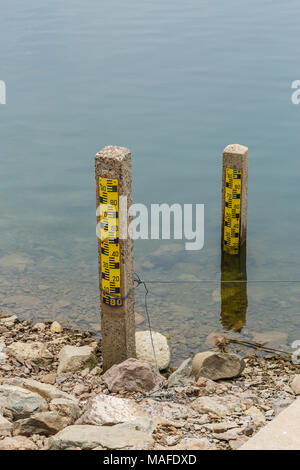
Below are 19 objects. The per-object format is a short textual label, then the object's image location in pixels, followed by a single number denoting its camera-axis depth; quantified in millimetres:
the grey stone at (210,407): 5824
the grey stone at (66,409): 5645
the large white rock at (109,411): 5566
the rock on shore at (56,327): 8812
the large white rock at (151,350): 7762
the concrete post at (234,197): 9859
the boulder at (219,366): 7164
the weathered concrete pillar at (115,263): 6395
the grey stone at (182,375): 7083
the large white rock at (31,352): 7594
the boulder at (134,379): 6730
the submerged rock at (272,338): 8789
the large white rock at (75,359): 7270
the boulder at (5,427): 5191
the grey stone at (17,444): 4871
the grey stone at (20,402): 5562
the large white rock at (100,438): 4824
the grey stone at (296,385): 6621
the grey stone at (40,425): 5215
